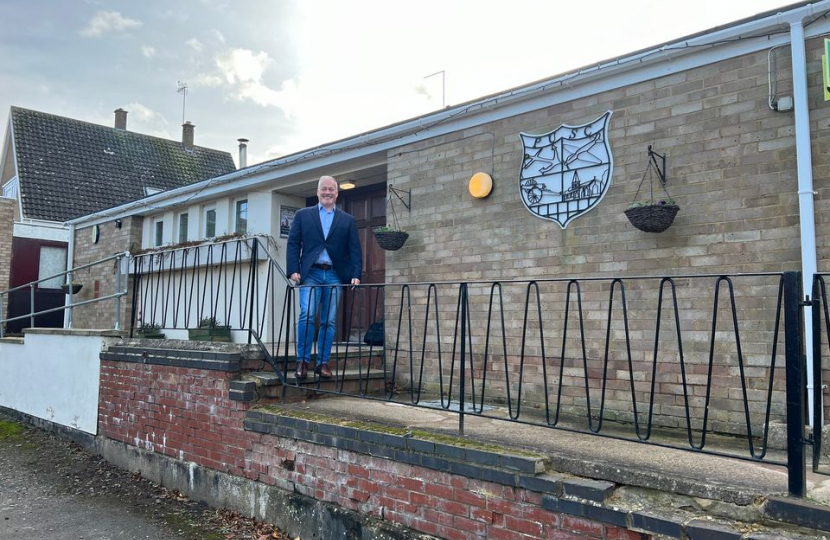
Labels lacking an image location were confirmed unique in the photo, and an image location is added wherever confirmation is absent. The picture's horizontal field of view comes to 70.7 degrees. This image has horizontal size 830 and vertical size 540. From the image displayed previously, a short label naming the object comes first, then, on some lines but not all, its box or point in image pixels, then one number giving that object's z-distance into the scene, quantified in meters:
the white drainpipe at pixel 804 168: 3.90
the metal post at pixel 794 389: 2.42
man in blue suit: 4.99
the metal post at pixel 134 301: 6.05
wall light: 5.74
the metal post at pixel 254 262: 5.40
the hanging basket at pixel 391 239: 6.39
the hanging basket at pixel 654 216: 4.45
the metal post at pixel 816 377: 2.39
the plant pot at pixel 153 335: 8.83
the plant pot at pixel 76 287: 12.66
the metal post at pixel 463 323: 3.57
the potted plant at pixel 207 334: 7.60
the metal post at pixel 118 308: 6.62
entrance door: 7.57
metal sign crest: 5.04
